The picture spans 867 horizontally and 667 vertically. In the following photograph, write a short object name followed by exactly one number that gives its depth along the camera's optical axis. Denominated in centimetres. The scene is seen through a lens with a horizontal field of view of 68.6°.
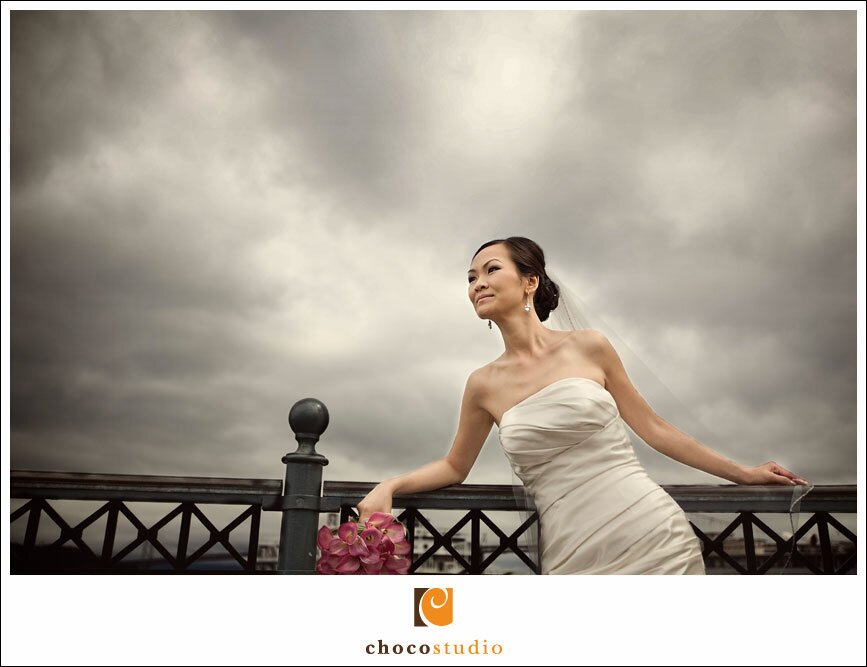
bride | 202
